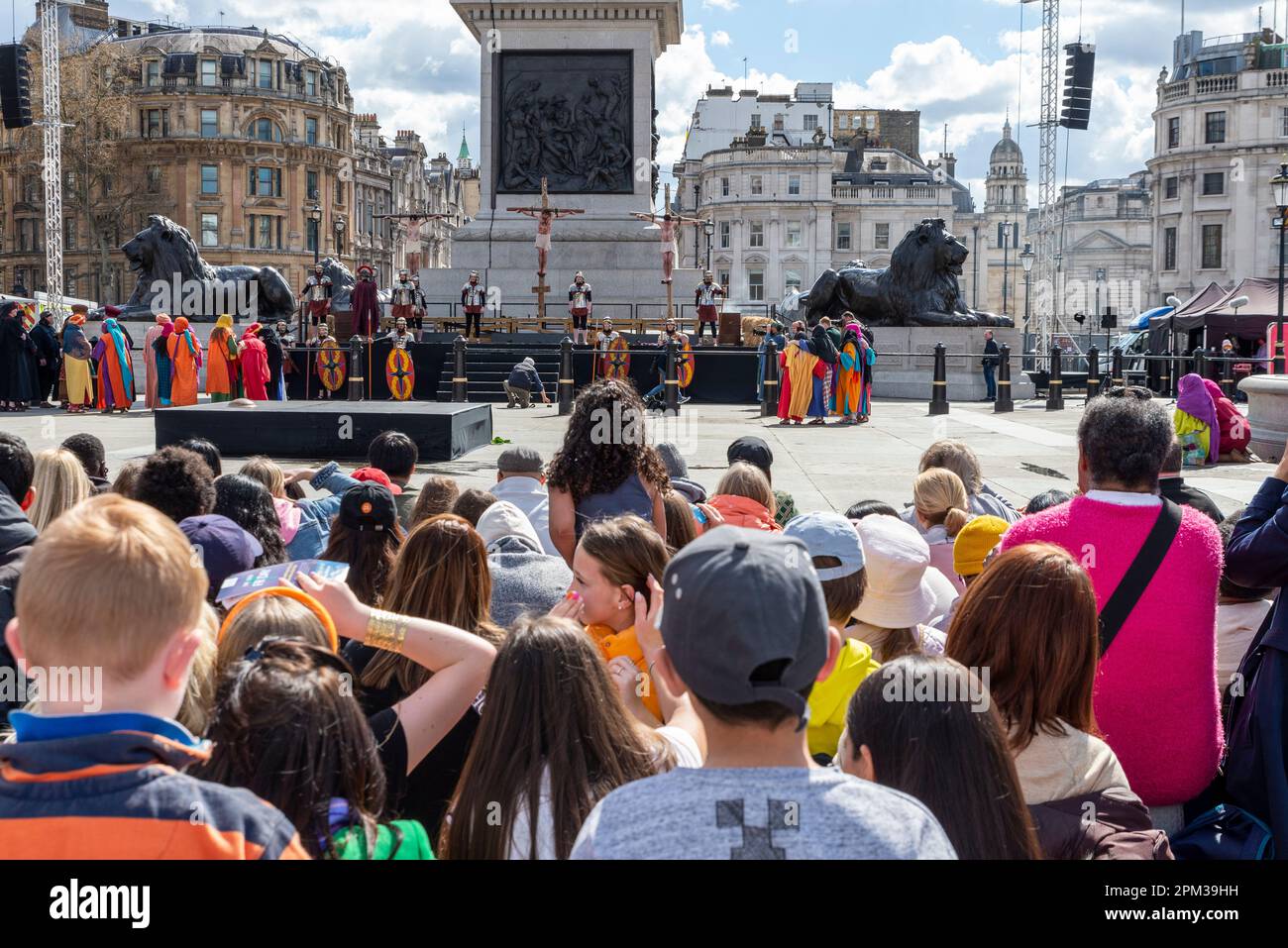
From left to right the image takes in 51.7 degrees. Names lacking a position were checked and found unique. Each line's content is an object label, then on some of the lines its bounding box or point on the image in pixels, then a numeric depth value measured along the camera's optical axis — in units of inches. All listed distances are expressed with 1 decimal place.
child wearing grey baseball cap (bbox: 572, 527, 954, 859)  78.2
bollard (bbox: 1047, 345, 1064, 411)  953.5
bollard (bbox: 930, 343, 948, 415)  916.0
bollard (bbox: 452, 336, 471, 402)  905.5
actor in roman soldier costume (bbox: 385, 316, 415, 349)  971.6
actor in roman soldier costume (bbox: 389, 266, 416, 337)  1157.1
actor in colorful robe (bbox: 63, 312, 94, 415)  901.8
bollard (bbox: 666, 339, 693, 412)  917.8
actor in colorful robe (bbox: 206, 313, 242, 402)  930.1
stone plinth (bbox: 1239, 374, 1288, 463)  587.2
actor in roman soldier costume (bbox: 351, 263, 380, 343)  1064.8
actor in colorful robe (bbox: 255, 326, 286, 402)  995.3
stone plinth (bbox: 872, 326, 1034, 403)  1114.1
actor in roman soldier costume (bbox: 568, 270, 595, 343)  1087.6
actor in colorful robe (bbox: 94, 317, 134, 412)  902.4
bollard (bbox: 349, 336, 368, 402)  895.7
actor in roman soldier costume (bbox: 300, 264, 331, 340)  1227.9
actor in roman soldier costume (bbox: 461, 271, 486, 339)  1135.0
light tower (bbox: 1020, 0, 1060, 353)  2239.2
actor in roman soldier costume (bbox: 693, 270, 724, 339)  1162.0
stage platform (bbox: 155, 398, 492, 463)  544.1
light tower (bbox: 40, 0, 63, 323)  2053.4
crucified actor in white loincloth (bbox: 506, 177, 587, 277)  1123.9
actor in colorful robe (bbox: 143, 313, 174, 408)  908.0
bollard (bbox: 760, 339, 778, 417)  906.1
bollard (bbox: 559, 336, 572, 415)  870.4
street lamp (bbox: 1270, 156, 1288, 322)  1122.2
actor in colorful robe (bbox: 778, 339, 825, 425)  831.7
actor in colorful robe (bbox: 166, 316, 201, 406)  909.8
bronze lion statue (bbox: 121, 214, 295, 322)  1190.3
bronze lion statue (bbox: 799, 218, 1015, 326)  1150.3
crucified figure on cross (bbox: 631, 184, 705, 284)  1179.9
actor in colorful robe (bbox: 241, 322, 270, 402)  943.7
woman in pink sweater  149.8
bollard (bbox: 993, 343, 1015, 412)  951.3
